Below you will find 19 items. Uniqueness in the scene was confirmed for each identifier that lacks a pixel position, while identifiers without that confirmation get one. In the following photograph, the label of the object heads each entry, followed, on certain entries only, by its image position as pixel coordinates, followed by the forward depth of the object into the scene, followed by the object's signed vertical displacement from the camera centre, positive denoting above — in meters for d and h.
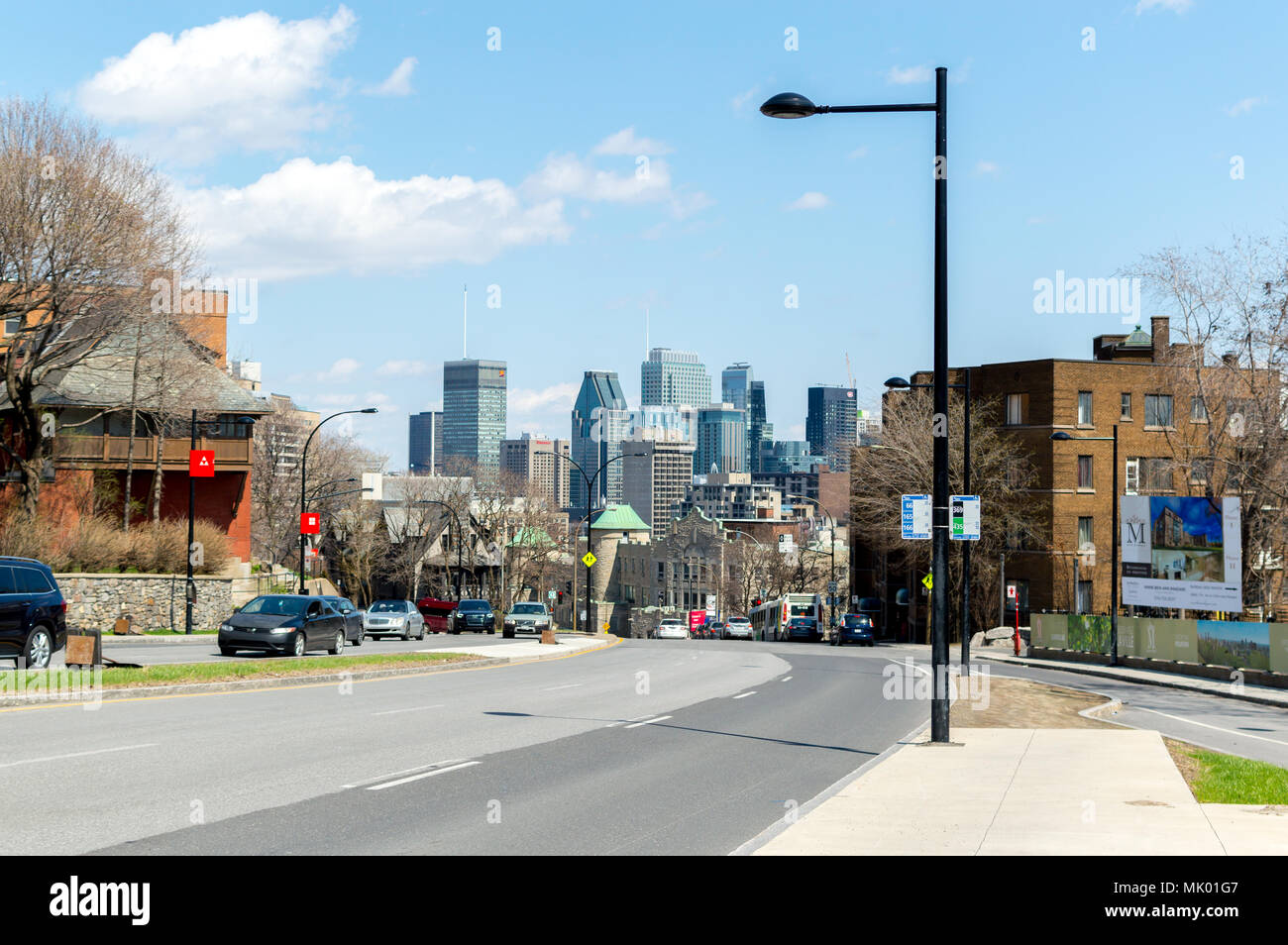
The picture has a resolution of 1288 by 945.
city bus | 88.48 -5.42
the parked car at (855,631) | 64.50 -4.51
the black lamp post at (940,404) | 14.97 +1.72
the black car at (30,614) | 20.81 -1.39
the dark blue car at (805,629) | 70.50 -4.85
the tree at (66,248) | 42.25 +9.90
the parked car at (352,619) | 35.22 -2.40
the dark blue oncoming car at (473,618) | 59.16 -3.77
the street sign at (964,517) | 17.05 +0.38
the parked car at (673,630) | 88.50 -6.34
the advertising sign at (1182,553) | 38.50 -0.17
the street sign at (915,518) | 15.47 +0.32
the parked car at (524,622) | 53.22 -3.51
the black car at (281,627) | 29.34 -2.18
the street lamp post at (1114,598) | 39.88 -1.73
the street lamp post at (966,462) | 33.40 +2.62
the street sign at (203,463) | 46.22 +2.75
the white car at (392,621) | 45.06 -3.06
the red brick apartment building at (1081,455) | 66.62 +4.93
